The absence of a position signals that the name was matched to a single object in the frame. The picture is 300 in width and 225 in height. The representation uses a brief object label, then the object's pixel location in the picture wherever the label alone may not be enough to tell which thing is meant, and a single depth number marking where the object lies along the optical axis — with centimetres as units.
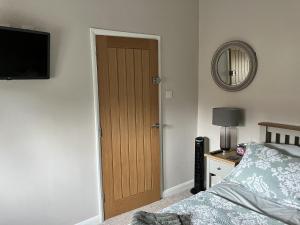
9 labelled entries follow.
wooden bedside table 266
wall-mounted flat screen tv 189
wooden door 264
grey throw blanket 150
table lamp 281
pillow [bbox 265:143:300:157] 221
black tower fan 326
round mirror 279
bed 165
